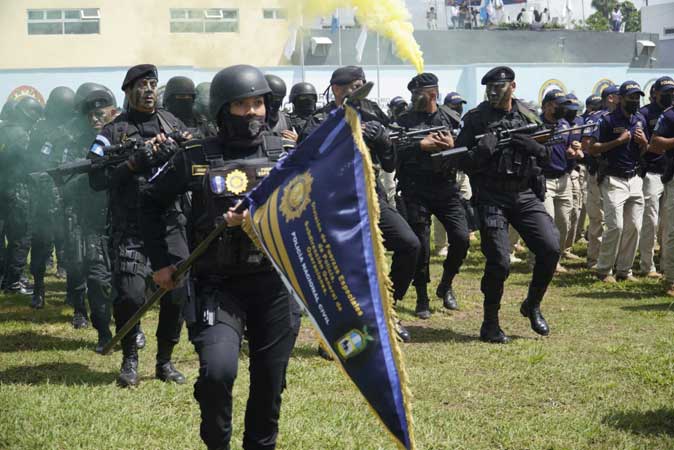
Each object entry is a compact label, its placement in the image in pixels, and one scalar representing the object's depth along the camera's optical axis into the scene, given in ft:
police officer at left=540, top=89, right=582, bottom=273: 41.09
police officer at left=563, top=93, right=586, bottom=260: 42.01
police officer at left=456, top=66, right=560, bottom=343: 27.30
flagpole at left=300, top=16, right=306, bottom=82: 76.83
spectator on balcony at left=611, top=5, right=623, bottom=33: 156.38
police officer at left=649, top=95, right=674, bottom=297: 34.42
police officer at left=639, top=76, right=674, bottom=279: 37.32
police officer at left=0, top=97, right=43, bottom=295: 36.37
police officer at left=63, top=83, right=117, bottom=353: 27.76
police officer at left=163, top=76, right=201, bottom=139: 29.07
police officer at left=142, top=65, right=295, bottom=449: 14.66
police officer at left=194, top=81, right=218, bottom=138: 27.69
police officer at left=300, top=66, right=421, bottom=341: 24.72
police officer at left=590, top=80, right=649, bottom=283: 38.29
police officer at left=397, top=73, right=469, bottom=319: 31.55
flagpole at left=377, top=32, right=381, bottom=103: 82.87
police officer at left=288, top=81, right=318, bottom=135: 33.12
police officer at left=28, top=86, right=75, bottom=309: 34.37
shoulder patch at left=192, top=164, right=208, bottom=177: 15.24
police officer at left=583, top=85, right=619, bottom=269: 43.32
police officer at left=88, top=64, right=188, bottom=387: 22.95
